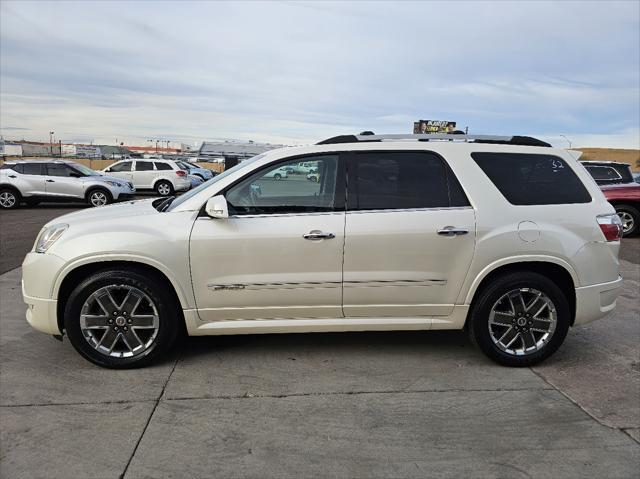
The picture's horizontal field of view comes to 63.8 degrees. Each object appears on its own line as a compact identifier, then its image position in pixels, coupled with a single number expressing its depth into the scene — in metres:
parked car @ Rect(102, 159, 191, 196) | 21.92
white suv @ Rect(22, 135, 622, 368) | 3.80
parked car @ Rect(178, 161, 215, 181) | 27.93
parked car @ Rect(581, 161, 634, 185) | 11.92
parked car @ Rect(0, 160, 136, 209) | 16.05
